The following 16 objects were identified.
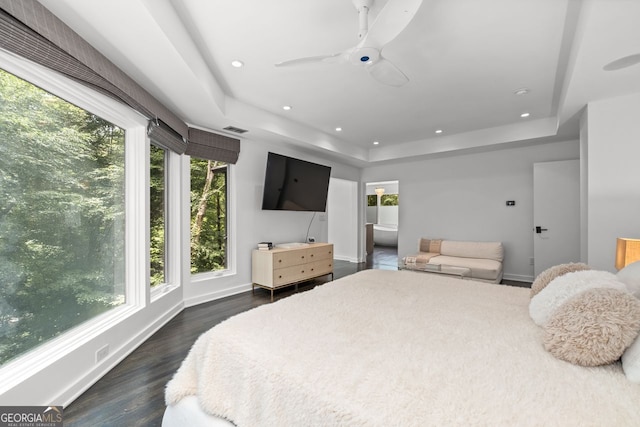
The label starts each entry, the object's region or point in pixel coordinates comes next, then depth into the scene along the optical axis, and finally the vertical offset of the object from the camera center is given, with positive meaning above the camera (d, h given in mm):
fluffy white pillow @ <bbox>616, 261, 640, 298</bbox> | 1298 -326
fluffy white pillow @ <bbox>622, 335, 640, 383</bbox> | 898 -507
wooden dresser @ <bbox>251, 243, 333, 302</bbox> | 3920 -782
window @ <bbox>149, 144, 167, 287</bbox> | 2984 +10
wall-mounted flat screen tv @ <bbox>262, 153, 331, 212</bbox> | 4148 +471
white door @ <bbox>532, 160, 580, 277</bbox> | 4184 +0
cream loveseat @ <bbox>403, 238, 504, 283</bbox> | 4230 -771
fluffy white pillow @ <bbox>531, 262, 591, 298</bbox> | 1749 -390
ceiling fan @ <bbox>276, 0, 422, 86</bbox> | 1464 +1078
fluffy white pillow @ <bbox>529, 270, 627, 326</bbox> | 1304 -383
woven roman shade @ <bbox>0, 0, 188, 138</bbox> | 1350 +965
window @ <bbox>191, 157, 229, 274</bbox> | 3696 -16
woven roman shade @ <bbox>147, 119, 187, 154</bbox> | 2655 +803
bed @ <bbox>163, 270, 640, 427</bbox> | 799 -562
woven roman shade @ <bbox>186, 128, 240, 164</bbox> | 3489 +901
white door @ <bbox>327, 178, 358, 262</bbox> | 6703 -117
